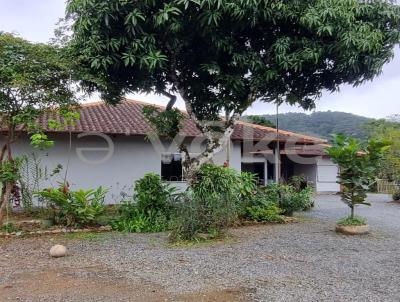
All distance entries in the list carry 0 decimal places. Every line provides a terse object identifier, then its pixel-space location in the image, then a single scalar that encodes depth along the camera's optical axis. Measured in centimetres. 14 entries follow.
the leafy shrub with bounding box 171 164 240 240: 845
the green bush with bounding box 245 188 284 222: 1138
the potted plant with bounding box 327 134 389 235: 957
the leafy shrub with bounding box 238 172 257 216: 1131
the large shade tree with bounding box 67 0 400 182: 806
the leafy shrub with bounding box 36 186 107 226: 978
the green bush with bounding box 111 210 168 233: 980
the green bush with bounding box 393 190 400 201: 1965
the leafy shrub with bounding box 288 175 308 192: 1605
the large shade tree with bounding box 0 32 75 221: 830
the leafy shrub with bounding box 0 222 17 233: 946
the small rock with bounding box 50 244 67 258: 718
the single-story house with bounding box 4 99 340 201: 1388
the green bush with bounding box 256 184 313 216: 1257
